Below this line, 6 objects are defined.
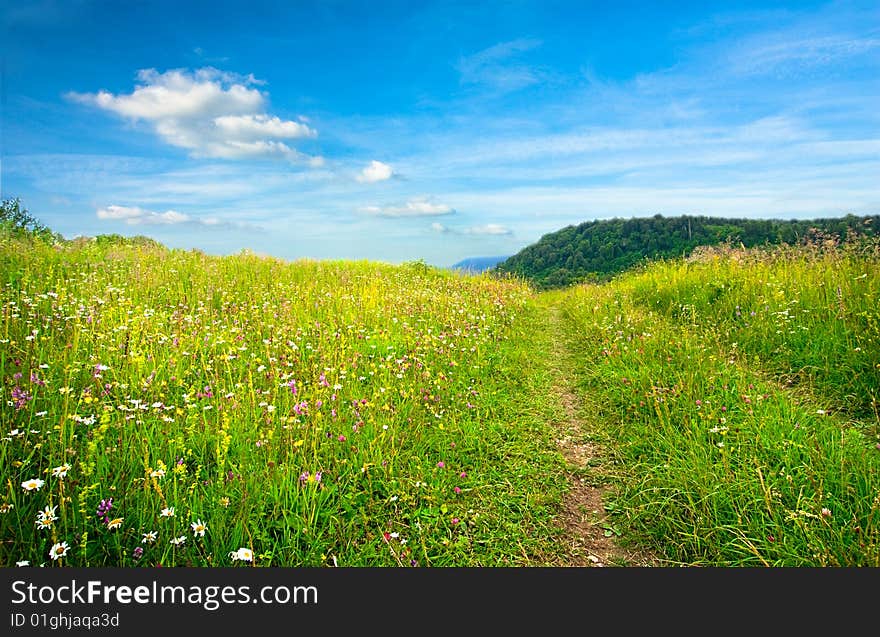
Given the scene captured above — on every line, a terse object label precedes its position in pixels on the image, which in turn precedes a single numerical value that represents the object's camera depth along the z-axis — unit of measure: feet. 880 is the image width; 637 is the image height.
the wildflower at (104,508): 8.82
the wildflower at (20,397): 11.37
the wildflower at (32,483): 8.06
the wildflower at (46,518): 7.81
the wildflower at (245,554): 7.93
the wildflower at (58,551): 7.56
